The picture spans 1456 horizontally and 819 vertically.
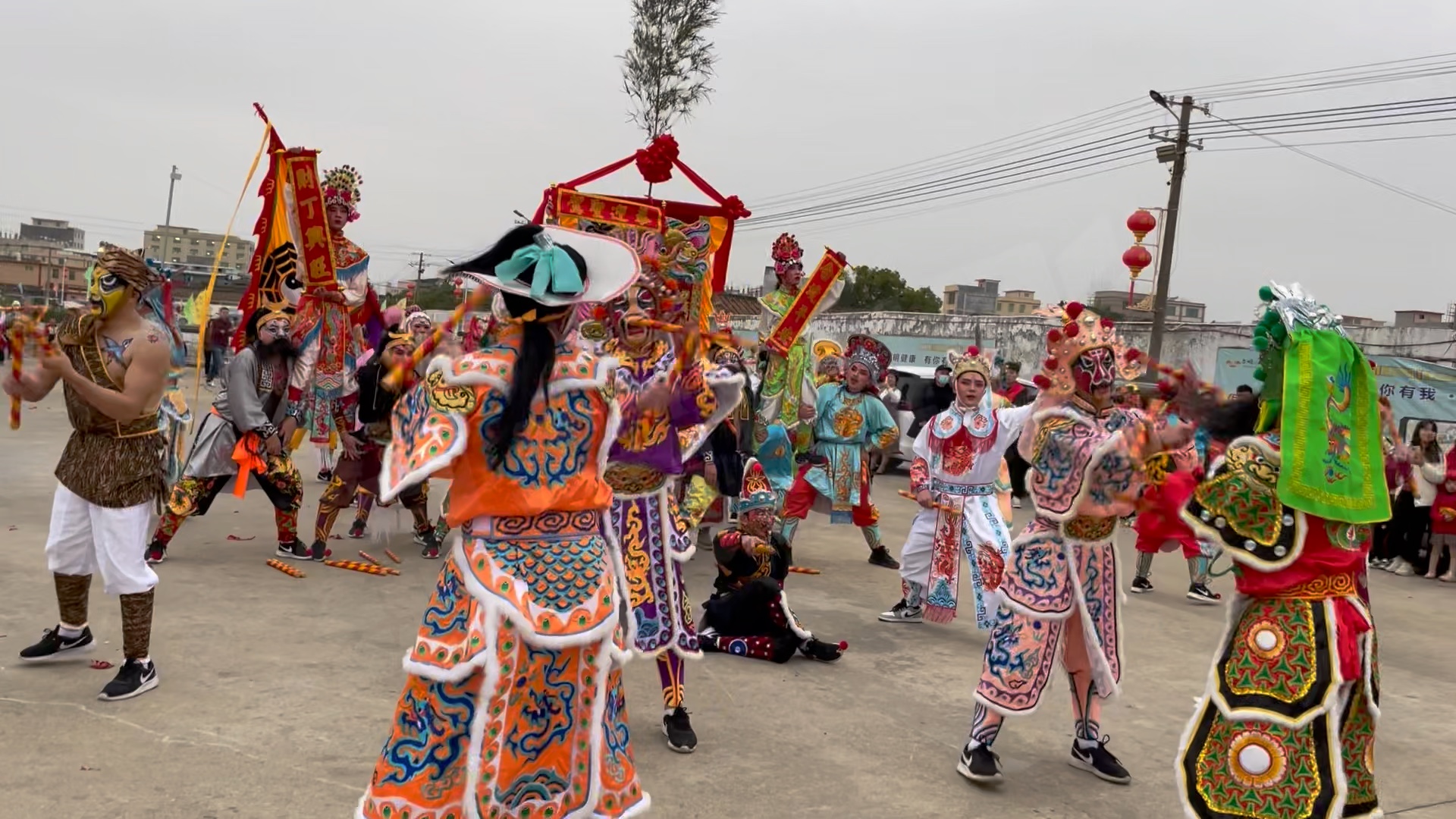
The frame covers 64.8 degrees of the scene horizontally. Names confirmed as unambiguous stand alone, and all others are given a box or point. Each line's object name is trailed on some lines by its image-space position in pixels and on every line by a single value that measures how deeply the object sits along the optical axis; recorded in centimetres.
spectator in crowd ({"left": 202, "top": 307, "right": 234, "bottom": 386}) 2164
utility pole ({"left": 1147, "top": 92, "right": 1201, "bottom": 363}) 1716
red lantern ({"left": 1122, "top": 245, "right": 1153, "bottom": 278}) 1639
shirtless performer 459
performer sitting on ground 607
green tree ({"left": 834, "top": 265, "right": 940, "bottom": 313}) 4144
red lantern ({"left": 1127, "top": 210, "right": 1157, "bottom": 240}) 1666
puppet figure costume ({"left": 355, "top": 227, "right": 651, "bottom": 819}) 284
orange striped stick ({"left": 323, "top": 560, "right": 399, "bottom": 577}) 759
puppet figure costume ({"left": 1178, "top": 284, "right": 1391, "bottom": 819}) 323
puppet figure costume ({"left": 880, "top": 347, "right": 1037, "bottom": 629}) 659
